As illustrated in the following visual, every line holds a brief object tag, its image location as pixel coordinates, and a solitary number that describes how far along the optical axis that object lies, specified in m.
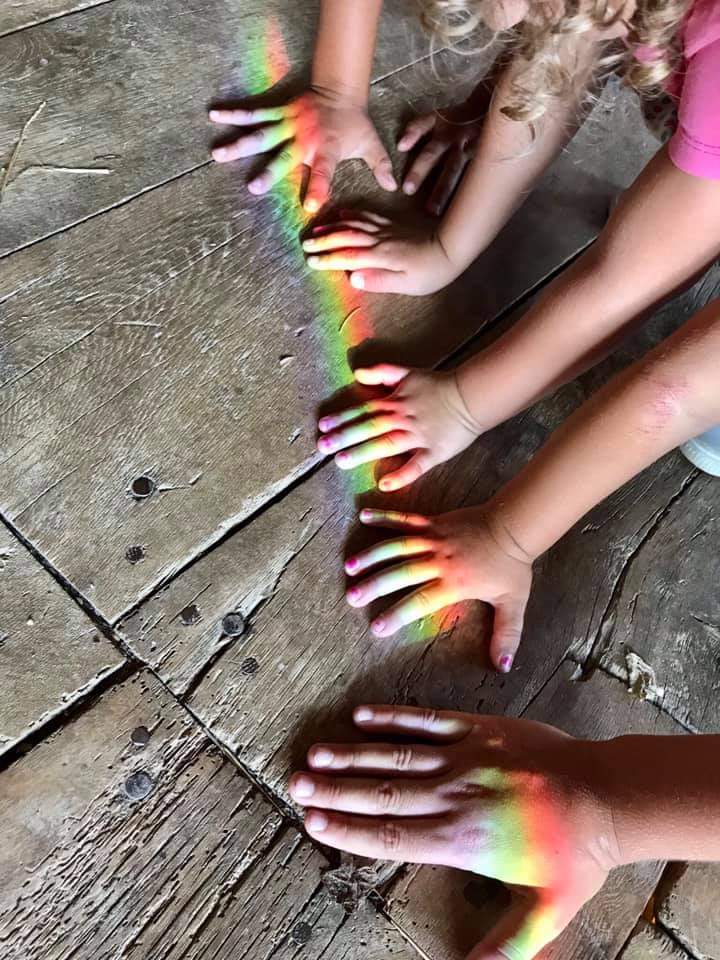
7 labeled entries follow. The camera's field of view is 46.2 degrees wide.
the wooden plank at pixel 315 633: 0.72
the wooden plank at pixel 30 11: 0.98
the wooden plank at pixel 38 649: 0.66
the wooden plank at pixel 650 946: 0.72
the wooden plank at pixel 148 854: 0.62
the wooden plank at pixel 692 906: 0.73
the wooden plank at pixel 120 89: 0.89
